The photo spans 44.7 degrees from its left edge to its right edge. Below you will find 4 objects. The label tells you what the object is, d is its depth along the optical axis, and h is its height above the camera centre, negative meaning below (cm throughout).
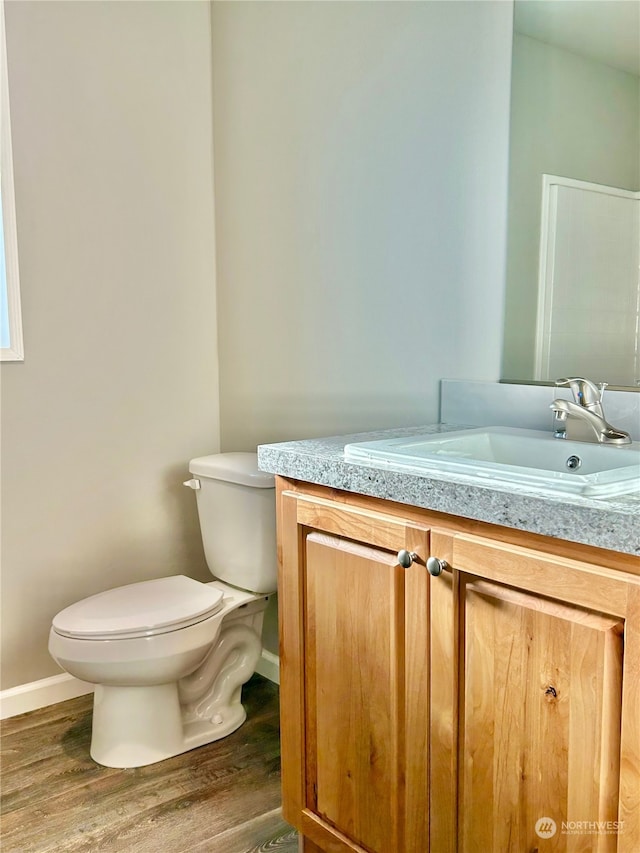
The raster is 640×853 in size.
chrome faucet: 148 -13
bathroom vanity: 106 -51
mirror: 159 +43
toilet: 198 -77
